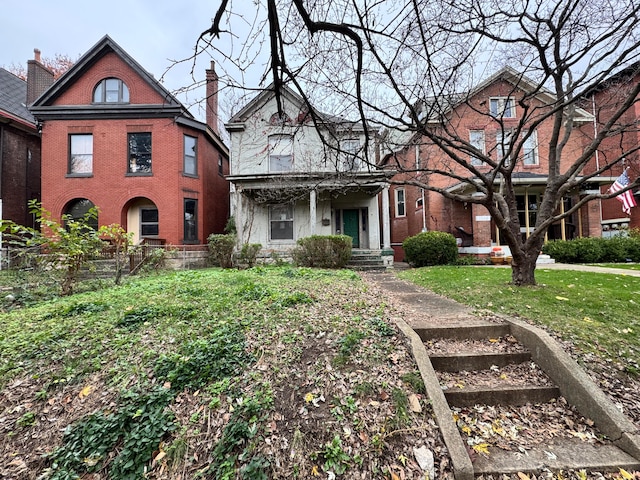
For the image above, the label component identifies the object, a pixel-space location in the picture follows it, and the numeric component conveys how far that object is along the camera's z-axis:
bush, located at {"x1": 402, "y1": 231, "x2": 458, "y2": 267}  11.20
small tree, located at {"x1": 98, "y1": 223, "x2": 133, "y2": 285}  6.86
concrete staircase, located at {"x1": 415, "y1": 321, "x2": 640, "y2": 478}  2.03
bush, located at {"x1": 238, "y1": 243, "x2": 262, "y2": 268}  10.34
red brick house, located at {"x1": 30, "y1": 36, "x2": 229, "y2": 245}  12.44
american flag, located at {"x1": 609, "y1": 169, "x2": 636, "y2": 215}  9.67
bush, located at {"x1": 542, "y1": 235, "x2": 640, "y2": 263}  11.04
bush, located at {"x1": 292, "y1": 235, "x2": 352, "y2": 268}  10.44
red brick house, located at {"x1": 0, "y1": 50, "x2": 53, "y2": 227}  12.30
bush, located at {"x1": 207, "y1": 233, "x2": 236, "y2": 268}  11.11
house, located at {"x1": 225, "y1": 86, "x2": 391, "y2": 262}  12.50
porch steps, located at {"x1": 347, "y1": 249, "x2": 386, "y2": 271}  11.48
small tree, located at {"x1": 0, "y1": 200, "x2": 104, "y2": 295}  5.56
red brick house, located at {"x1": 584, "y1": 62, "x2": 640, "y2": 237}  12.78
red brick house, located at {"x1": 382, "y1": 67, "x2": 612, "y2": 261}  12.42
